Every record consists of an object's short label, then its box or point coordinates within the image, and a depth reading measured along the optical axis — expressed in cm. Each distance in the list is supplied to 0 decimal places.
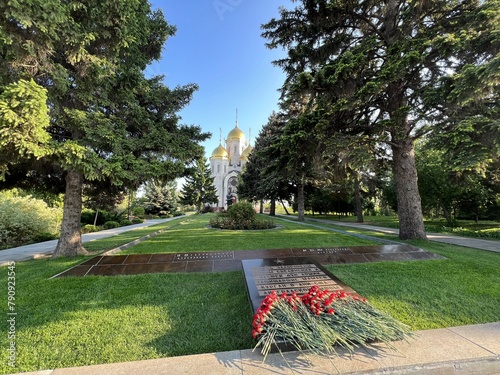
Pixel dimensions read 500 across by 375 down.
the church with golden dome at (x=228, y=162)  5400
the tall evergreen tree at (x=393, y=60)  593
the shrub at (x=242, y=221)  1280
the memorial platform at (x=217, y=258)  502
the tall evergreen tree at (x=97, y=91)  455
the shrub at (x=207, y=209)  4306
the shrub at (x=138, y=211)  3262
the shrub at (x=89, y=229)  1522
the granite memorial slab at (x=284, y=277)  333
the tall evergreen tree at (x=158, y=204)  3353
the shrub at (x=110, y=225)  1797
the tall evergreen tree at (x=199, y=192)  4444
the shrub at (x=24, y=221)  1062
